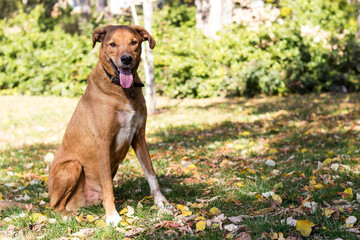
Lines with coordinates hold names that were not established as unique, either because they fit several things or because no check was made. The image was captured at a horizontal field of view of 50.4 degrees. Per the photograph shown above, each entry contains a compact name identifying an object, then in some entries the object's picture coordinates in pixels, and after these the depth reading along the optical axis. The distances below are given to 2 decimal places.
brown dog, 3.29
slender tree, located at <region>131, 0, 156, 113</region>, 8.91
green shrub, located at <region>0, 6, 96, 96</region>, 12.91
